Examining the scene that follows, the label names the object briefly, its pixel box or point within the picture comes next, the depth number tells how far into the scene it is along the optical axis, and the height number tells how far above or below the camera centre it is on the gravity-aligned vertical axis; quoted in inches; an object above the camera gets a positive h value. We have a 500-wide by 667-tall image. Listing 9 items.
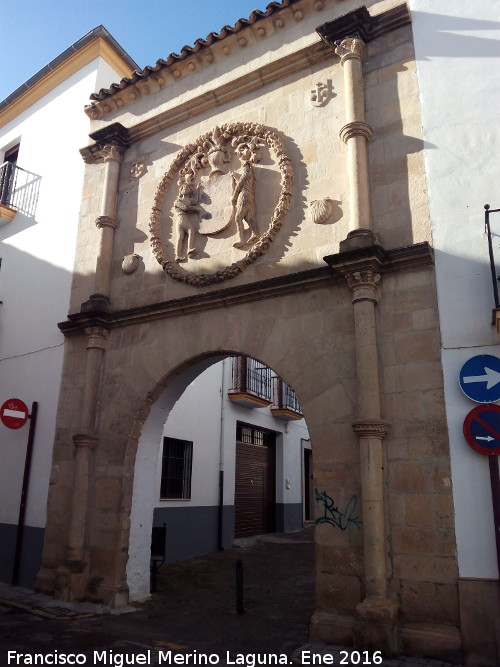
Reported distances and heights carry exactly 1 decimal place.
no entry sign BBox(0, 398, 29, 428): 330.6 +49.3
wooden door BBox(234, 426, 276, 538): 558.3 +20.6
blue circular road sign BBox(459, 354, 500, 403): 205.2 +45.4
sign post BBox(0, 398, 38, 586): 327.3 +39.0
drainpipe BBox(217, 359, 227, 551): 486.7 +35.1
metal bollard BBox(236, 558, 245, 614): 273.1 -40.1
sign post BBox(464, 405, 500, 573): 197.0 +24.1
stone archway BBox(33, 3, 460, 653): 211.5 +71.3
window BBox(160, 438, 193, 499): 436.1 +25.8
